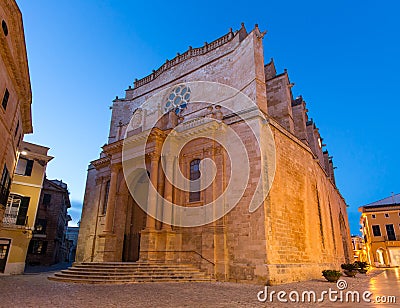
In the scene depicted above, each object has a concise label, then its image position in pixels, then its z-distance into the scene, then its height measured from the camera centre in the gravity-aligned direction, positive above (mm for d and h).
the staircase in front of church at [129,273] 9391 -1172
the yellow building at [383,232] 32319 +1493
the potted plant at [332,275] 10472 -1164
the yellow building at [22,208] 14188 +1691
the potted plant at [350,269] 13680 -1253
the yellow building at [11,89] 9125 +6070
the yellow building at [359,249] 42909 -868
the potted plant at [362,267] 16891 -1385
